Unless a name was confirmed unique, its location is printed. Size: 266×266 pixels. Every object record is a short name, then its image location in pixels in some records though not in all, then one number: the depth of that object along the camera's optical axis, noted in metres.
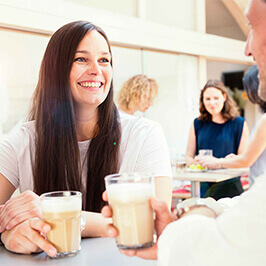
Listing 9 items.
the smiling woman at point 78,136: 1.64
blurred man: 0.70
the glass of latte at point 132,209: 0.90
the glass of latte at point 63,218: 1.06
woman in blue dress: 4.14
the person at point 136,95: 4.34
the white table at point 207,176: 3.57
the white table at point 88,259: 1.05
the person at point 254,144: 2.39
